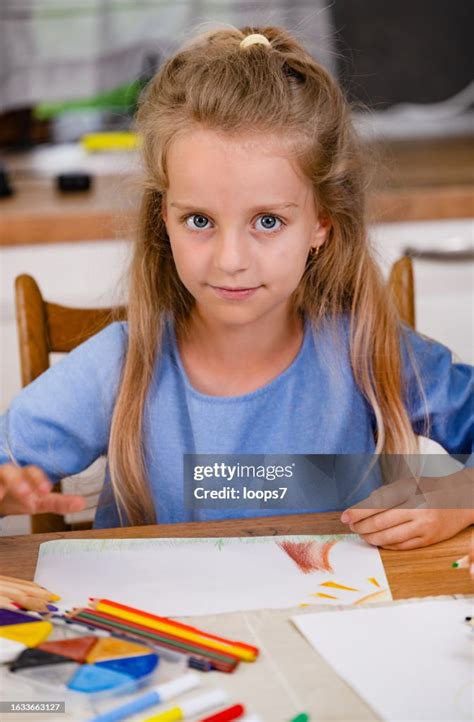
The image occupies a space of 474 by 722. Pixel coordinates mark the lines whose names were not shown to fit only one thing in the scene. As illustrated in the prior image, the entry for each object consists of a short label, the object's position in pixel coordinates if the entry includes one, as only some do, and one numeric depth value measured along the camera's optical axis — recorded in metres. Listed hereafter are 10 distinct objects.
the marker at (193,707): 0.97
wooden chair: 1.48
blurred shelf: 1.97
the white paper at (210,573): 1.11
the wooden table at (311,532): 1.13
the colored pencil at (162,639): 1.02
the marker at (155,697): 0.97
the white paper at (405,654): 0.99
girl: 1.24
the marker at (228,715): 0.97
